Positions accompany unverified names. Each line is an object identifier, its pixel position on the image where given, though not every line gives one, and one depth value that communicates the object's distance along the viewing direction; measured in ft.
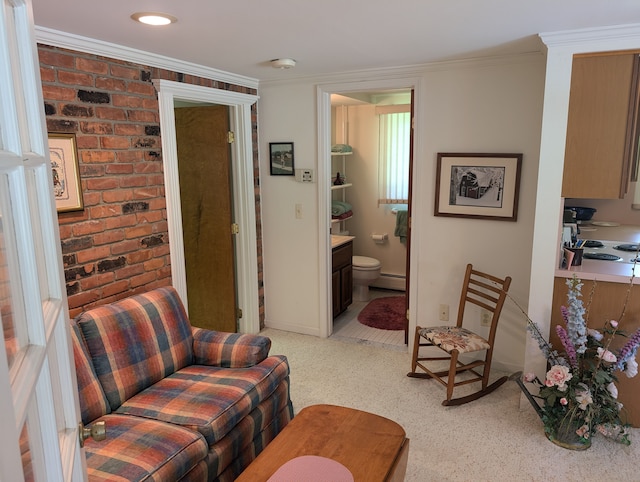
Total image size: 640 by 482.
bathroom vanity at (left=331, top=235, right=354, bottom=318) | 14.01
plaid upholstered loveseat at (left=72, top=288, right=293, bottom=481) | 6.17
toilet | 16.24
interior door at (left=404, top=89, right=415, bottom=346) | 11.41
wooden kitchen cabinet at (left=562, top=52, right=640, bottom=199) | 7.79
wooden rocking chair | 9.78
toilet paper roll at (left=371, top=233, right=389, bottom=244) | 17.75
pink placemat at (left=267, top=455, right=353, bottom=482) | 5.75
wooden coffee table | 5.98
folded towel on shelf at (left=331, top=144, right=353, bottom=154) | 16.79
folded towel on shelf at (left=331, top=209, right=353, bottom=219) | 16.92
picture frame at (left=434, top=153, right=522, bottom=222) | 10.43
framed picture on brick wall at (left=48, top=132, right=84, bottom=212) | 7.70
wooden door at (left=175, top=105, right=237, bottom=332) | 12.57
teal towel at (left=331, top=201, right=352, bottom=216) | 16.99
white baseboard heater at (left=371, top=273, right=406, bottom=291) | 17.58
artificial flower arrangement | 8.04
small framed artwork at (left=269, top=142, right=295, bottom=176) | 12.78
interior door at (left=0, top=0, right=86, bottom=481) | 2.18
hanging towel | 17.12
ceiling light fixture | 6.68
